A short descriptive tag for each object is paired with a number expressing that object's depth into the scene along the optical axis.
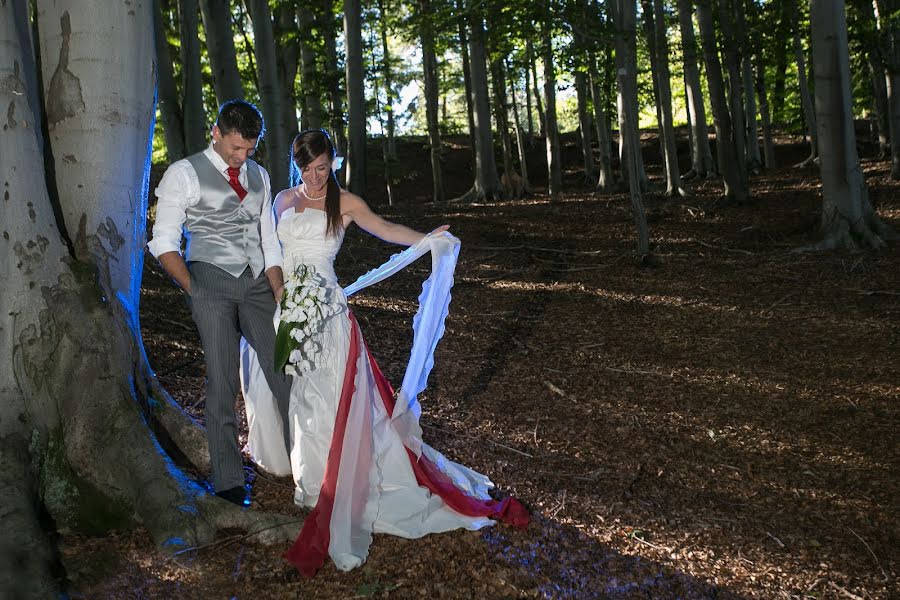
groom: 3.83
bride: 3.93
